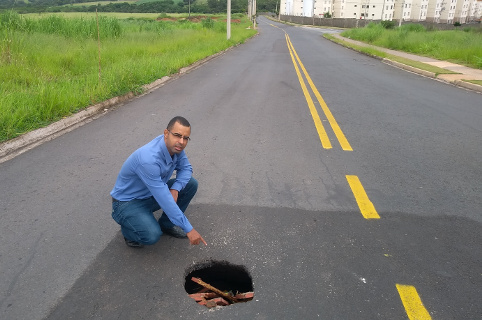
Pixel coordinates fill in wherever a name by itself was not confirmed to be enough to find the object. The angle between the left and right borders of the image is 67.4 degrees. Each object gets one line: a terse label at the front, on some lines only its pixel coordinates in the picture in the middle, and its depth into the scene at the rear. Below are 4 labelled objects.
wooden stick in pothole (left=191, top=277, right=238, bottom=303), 2.78
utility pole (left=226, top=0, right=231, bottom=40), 25.41
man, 2.92
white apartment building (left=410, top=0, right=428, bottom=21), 98.51
